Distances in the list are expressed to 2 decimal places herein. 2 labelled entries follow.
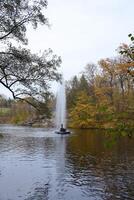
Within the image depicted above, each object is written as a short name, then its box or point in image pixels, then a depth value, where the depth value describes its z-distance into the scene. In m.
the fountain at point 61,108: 65.31
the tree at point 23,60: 11.23
